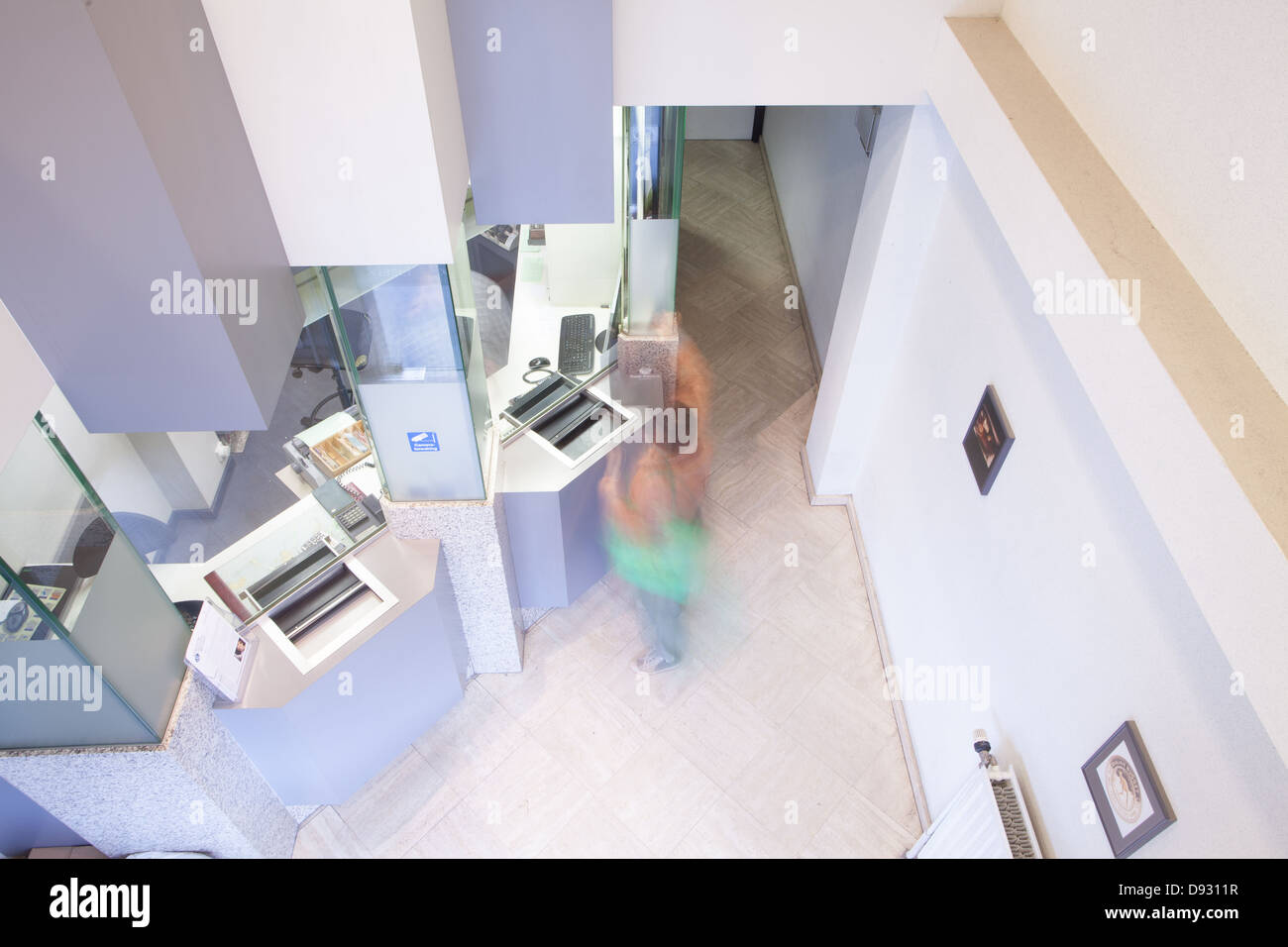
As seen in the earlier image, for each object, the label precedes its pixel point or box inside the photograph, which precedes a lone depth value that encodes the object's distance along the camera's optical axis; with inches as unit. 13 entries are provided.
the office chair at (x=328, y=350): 125.9
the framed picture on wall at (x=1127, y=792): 92.7
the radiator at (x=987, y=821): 118.0
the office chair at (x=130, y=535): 106.6
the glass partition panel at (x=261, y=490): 139.4
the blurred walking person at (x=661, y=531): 184.1
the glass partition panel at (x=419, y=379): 121.8
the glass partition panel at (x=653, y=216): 159.5
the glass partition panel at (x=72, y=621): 96.2
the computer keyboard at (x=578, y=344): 194.5
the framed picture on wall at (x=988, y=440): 129.0
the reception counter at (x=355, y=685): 139.5
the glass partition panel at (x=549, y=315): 187.3
